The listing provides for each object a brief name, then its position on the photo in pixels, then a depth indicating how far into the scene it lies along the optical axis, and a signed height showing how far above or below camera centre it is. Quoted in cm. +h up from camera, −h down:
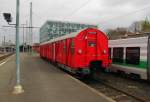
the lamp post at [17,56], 489 -35
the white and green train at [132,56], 674 -45
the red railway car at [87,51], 742 -16
